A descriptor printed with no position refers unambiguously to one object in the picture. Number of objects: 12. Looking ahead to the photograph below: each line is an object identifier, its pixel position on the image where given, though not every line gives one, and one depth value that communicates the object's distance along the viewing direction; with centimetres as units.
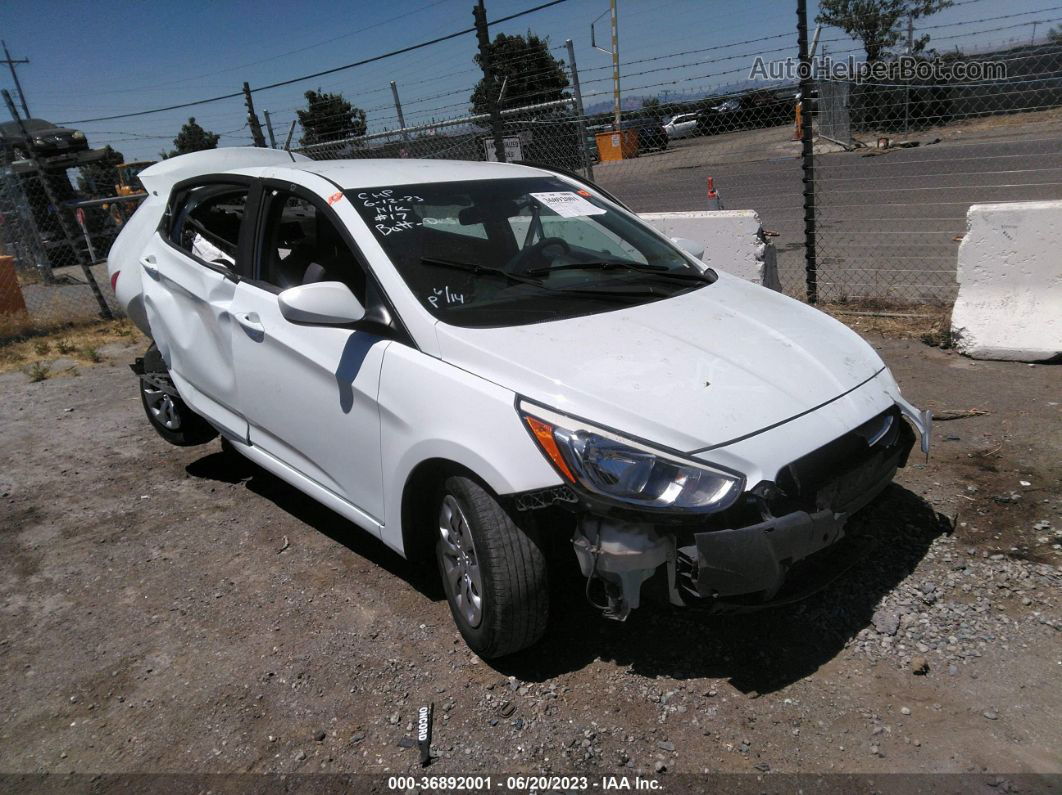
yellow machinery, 2486
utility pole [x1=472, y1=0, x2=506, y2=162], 829
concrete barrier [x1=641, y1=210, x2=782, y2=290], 648
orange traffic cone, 866
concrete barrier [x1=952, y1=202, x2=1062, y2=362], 521
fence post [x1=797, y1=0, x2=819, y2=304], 630
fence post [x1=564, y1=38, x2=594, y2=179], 877
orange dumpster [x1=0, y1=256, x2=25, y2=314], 1068
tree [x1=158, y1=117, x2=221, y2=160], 3875
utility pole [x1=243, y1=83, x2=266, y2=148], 1216
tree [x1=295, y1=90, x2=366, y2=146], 1339
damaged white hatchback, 247
